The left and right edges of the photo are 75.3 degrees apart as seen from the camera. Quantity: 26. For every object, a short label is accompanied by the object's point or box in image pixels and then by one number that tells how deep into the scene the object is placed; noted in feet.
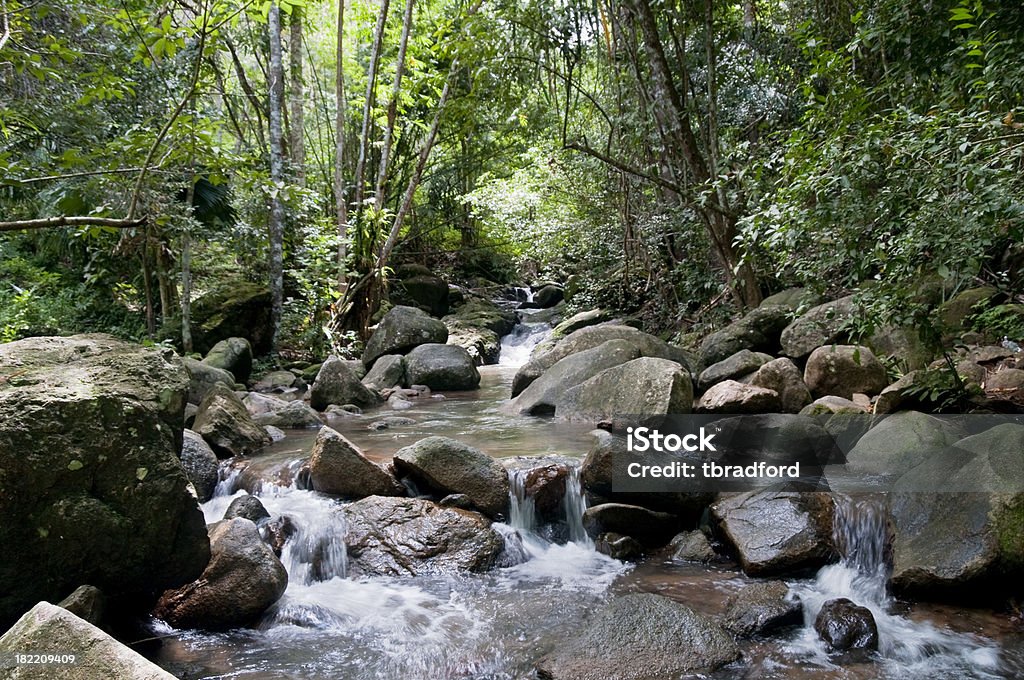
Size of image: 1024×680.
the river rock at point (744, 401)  21.71
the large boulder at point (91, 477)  10.21
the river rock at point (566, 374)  27.55
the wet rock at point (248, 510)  16.22
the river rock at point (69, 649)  6.84
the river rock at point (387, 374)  34.98
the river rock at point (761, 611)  11.96
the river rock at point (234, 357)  32.65
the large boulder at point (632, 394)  22.99
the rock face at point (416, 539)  15.33
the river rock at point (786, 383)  22.20
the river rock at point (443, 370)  35.81
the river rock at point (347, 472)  17.52
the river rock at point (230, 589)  12.41
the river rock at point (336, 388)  30.55
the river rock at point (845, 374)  22.06
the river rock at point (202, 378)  26.40
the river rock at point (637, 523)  16.34
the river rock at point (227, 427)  21.22
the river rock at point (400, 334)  39.37
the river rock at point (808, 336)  24.46
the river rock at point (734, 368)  25.36
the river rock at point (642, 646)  10.84
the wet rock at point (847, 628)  11.56
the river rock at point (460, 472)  17.08
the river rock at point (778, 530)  14.15
